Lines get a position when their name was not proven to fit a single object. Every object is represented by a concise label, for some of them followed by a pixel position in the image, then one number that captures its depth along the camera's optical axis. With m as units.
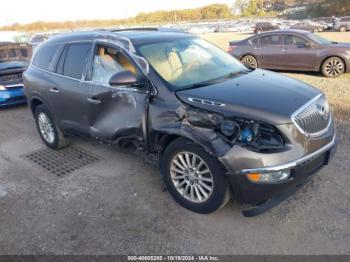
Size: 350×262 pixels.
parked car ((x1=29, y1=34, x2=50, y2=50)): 21.33
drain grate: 4.67
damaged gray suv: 2.87
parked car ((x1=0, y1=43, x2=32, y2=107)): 7.88
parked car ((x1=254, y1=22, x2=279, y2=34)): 37.09
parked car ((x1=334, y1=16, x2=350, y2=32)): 32.06
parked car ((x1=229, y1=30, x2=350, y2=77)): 9.62
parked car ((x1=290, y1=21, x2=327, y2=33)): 34.28
